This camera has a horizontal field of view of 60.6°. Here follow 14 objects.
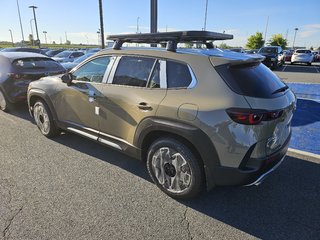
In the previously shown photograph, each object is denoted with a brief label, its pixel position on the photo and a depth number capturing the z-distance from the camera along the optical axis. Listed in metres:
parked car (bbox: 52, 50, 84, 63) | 17.31
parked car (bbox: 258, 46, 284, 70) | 19.85
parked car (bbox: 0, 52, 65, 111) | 6.50
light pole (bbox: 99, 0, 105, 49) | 17.83
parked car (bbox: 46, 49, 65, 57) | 23.41
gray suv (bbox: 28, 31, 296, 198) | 2.66
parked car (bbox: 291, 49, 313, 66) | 25.47
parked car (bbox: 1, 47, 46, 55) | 19.19
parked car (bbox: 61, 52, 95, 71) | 12.39
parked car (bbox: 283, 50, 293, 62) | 30.19
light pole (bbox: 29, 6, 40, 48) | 47.56
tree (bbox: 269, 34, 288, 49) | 64.50
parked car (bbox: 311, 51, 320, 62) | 34.47
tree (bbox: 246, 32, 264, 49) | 58.94
